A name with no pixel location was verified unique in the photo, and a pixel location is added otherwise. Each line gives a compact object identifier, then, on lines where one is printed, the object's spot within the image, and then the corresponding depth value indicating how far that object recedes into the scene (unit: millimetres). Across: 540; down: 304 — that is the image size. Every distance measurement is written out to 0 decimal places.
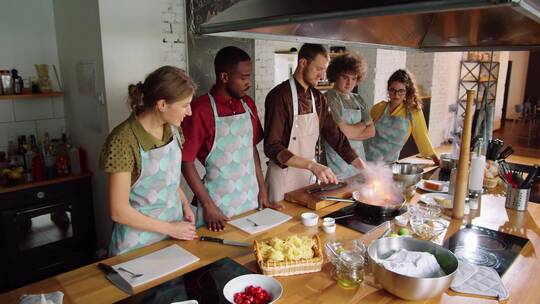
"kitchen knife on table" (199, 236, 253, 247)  1574
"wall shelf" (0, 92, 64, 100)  3031
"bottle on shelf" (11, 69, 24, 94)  3150
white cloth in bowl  1216
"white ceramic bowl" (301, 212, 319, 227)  1780
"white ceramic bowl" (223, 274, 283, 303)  1218
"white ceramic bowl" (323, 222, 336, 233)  1707
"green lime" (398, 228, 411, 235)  1616
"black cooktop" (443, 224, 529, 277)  1470
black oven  2947
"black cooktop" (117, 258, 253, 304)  1212
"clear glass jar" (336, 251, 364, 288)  1295
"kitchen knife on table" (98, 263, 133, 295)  1284
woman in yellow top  3172
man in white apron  2439
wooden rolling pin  1847
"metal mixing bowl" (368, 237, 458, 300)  1158
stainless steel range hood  968
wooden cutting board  2008
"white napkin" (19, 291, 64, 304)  1135
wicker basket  1339
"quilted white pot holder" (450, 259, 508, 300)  1243
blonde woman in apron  1608
